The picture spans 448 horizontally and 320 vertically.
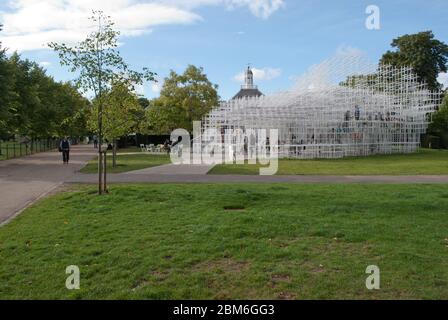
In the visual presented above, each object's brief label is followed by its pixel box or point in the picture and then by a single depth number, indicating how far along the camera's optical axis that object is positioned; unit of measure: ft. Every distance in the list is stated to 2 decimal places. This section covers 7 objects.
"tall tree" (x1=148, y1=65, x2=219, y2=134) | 173.37
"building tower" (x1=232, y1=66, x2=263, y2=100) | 297.74
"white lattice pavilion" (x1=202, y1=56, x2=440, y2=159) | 109.19
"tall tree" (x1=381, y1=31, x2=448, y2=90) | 184.65
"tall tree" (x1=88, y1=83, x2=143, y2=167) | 75.56
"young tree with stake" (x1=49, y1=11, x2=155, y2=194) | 49.96
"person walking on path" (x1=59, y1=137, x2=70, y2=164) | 92.50
